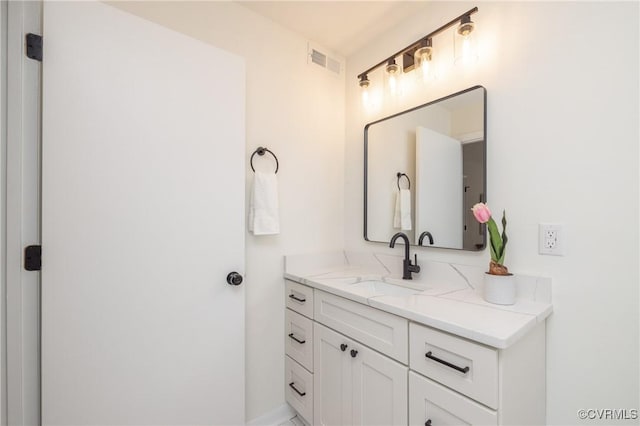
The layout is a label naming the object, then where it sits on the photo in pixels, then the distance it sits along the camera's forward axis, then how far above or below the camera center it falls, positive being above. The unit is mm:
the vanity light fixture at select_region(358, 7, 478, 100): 1395 +886
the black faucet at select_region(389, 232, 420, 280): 1602 -291
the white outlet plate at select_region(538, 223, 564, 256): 1133 -111
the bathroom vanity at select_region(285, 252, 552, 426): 890 -527
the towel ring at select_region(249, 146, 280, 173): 1641 +346
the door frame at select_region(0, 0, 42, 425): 996 +20
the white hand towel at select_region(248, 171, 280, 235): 1580 +24
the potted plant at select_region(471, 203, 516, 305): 1137 -250
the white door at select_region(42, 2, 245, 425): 1073 -51
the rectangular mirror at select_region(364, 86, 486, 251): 1412 +223
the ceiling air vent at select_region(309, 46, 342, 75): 1936 +1061
